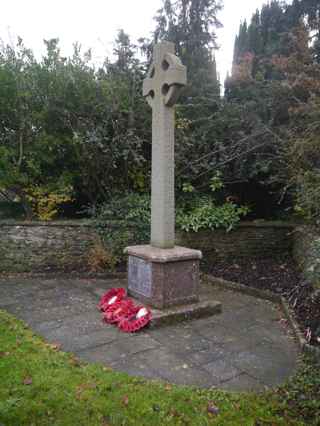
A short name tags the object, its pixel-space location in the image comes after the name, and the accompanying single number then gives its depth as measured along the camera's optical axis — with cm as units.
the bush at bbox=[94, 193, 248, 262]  704
